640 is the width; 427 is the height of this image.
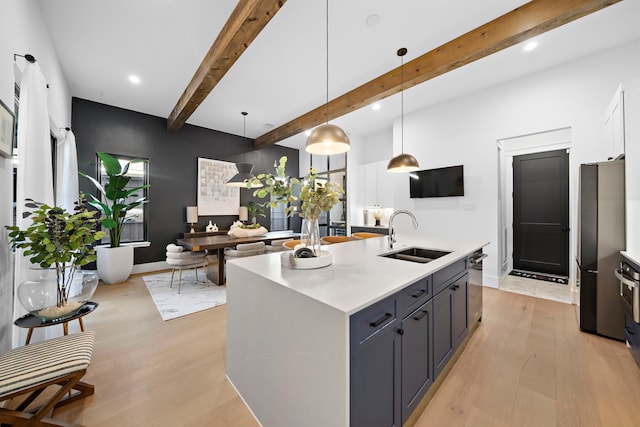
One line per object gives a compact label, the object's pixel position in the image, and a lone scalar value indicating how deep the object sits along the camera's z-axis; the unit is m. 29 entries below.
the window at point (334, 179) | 6.25
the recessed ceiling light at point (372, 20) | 2.41
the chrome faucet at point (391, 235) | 2.37
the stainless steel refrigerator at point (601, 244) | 2.34
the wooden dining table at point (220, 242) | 3.71
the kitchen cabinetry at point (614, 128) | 2.25
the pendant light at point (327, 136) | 1.97
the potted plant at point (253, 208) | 6.15
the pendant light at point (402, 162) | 3.05
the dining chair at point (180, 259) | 3.66
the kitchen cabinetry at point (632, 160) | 2.11
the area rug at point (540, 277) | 4.14
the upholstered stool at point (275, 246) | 4.23
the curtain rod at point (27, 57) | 1.80
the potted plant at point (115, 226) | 3.94
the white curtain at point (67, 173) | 3.26
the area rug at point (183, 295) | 3.07
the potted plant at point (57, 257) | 1.57
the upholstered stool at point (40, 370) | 1.13
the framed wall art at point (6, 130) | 1.60
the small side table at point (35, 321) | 1.49
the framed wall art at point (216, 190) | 5.57
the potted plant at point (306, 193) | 1.56
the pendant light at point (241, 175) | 4.47
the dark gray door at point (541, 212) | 4.27
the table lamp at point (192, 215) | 5.25
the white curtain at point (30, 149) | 1.75
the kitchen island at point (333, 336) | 0.99
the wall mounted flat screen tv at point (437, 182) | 4.18
